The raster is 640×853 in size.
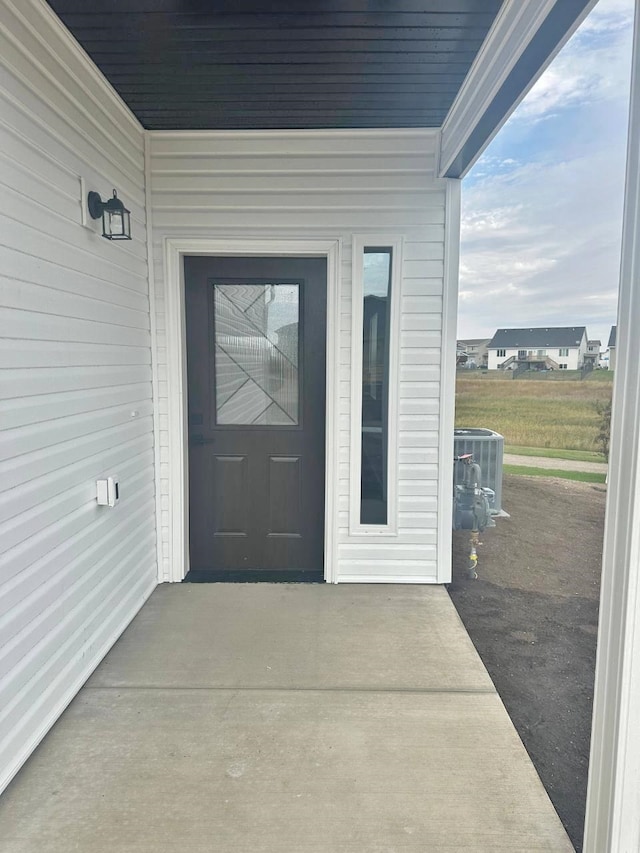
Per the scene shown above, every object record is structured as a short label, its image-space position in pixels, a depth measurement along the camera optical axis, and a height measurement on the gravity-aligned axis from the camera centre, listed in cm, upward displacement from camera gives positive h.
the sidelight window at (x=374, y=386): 301 -8
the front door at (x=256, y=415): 314 -27
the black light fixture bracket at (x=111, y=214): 224 +71
